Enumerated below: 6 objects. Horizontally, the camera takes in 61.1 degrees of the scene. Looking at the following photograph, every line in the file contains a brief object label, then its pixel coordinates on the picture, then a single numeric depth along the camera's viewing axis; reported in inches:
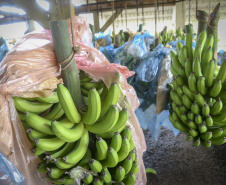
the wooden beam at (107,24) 139.8
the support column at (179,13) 195.8
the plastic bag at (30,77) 25.5
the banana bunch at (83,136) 24.7
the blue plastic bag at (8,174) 21.5
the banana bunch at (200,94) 43.6
